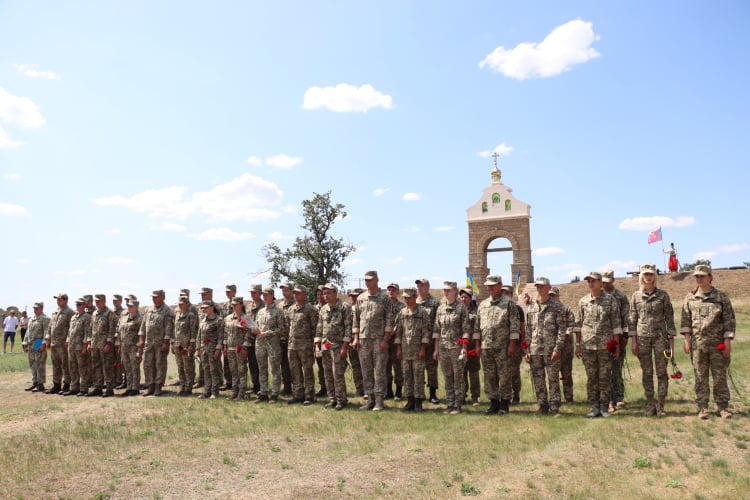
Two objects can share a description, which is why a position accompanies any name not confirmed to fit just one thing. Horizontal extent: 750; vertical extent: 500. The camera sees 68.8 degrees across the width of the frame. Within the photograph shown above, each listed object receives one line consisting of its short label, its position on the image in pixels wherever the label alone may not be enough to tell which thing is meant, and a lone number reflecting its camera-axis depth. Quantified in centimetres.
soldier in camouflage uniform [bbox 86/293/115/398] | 1185
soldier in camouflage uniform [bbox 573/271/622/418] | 782
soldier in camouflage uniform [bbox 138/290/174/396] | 1127
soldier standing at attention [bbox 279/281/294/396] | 1082
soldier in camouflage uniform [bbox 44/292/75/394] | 1240
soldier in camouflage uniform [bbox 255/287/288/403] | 1028
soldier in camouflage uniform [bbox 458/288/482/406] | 894
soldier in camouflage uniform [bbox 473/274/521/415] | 845
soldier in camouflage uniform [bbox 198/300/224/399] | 1080
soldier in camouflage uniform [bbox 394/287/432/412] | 902
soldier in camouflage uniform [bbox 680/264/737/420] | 738
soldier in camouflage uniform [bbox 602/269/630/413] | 802
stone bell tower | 3569
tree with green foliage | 2873
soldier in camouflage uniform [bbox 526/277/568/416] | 809
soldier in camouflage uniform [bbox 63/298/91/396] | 1203
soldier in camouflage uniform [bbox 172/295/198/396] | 1117
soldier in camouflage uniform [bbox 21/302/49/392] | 1280
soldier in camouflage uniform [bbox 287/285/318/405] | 1006
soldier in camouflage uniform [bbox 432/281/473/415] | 876
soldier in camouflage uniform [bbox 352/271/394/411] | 922
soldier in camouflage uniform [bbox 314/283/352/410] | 945
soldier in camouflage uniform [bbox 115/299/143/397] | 1155
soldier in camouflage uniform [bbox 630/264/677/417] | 760
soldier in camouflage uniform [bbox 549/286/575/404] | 913
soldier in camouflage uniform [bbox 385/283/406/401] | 995
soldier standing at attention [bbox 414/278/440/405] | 943
